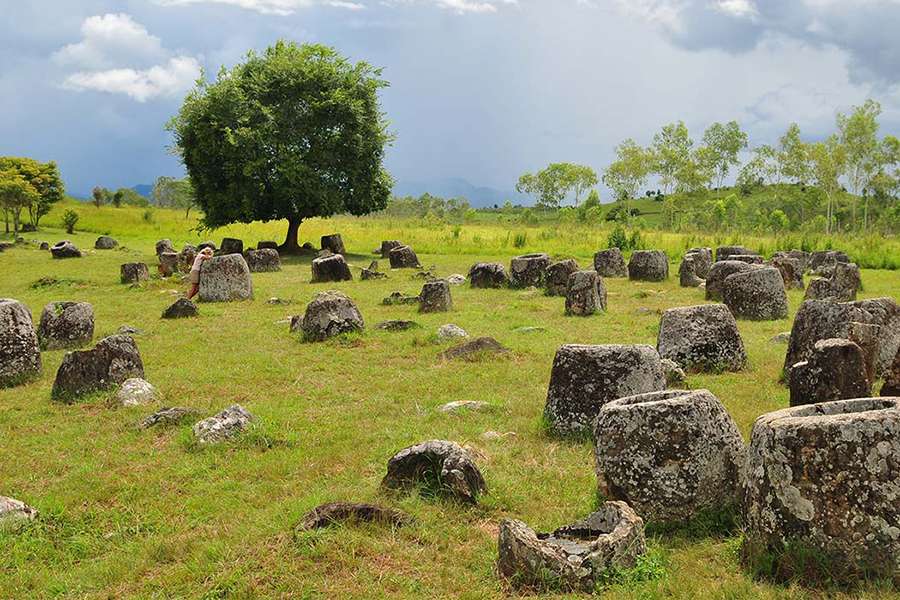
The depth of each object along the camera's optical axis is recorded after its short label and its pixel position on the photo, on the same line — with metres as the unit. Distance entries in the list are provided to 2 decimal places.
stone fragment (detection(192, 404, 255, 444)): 8.95
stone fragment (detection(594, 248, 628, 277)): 29.42
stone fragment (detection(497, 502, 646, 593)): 5.35
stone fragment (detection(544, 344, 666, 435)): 8.68
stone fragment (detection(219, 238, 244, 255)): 37.94
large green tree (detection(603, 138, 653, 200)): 93.00
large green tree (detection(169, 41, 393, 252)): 38.66
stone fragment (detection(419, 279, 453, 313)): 20.05
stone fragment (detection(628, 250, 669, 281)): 27.64
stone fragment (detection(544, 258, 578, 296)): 23.64
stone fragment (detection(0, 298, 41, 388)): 12.50
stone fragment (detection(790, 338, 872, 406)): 8.70
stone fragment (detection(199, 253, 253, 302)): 22.66
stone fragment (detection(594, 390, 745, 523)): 6.23
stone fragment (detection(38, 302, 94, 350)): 15.55
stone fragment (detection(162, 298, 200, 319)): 19.44
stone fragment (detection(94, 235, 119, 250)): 42.92
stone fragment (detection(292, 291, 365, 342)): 15.77
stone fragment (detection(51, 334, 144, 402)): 11.33
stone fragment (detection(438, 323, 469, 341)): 15.42
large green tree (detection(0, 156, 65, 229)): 62.88
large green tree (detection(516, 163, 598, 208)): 135.25
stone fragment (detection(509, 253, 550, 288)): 25.31
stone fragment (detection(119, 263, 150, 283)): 27.88
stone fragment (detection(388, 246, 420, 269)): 33.88
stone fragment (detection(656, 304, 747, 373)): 12.24
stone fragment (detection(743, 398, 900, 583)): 4.95
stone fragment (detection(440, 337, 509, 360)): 13.67
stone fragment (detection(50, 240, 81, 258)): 36.81
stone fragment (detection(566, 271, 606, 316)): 19.22
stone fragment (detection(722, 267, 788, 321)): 17.94
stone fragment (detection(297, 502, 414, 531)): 6.44
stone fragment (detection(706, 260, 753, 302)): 21.94
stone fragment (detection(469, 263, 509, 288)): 25.81
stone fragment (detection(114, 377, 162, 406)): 10.92
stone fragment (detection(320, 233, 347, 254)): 39.69
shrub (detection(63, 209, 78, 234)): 57.09
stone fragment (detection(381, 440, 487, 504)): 7.00
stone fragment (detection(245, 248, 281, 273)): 32.62
